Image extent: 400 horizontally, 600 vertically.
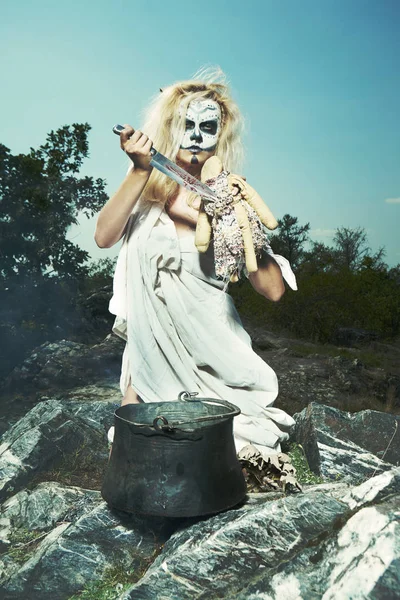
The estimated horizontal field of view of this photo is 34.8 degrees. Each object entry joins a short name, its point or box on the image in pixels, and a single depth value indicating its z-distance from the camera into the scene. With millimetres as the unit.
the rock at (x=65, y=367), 7008
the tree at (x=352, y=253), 14781
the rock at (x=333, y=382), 6875
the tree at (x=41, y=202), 8734
